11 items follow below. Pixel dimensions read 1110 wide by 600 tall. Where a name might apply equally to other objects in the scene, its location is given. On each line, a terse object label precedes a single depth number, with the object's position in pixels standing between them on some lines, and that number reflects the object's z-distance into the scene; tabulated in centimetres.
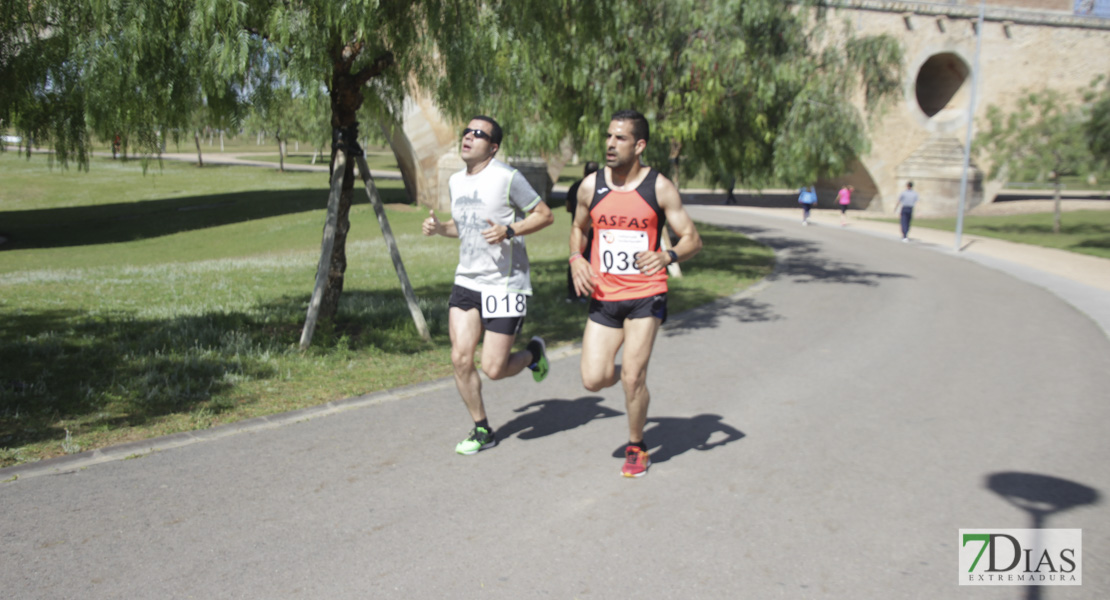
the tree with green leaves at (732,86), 1323
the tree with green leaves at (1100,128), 2138
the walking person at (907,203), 2205
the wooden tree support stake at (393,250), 804
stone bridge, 3447
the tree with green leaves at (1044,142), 2355
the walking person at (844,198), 2877
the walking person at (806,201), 2789
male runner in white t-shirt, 492
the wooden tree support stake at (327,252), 769
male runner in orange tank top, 454
